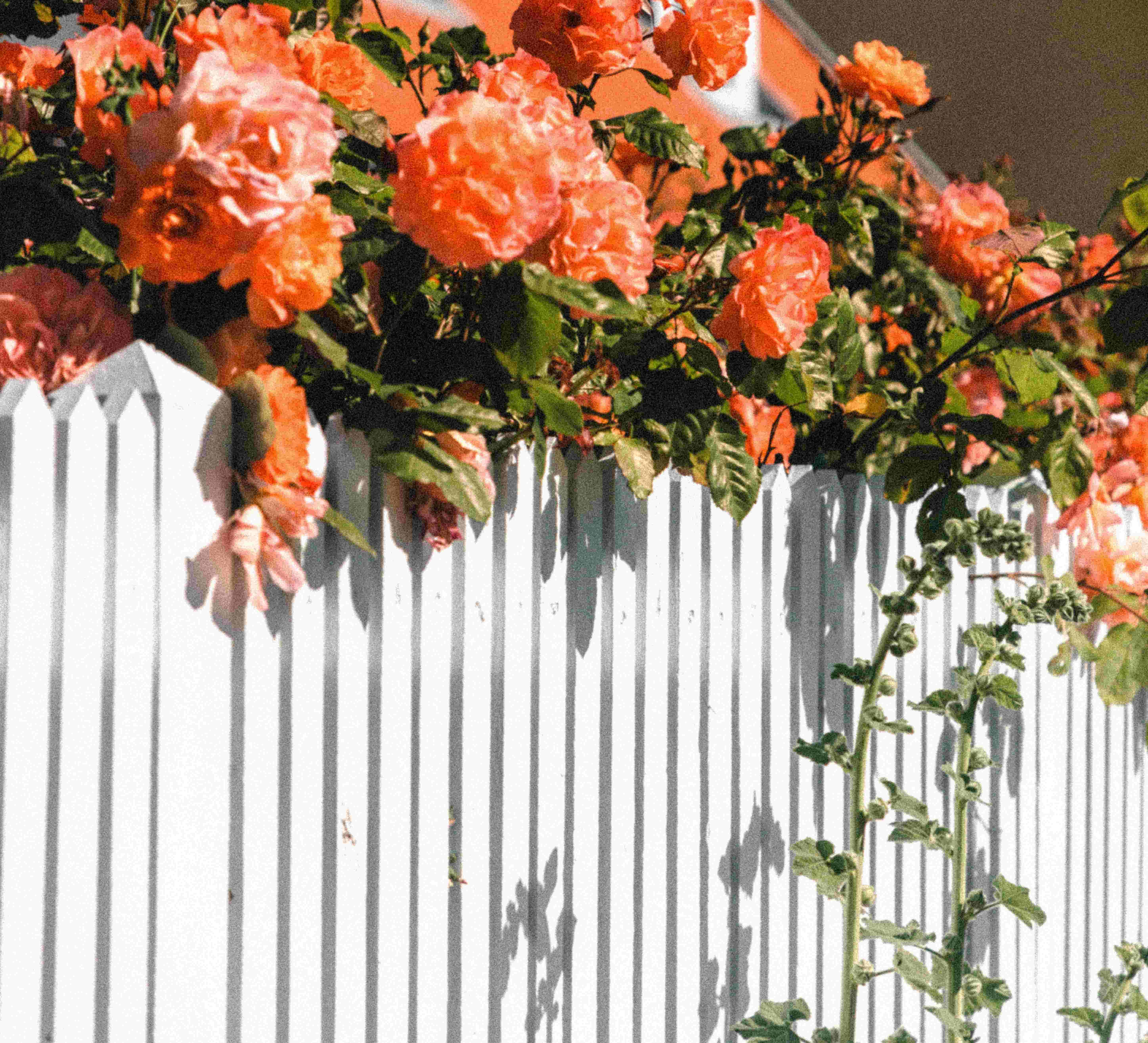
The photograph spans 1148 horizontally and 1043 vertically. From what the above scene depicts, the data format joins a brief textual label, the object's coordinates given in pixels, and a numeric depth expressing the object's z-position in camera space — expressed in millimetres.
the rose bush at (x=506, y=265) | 2010
